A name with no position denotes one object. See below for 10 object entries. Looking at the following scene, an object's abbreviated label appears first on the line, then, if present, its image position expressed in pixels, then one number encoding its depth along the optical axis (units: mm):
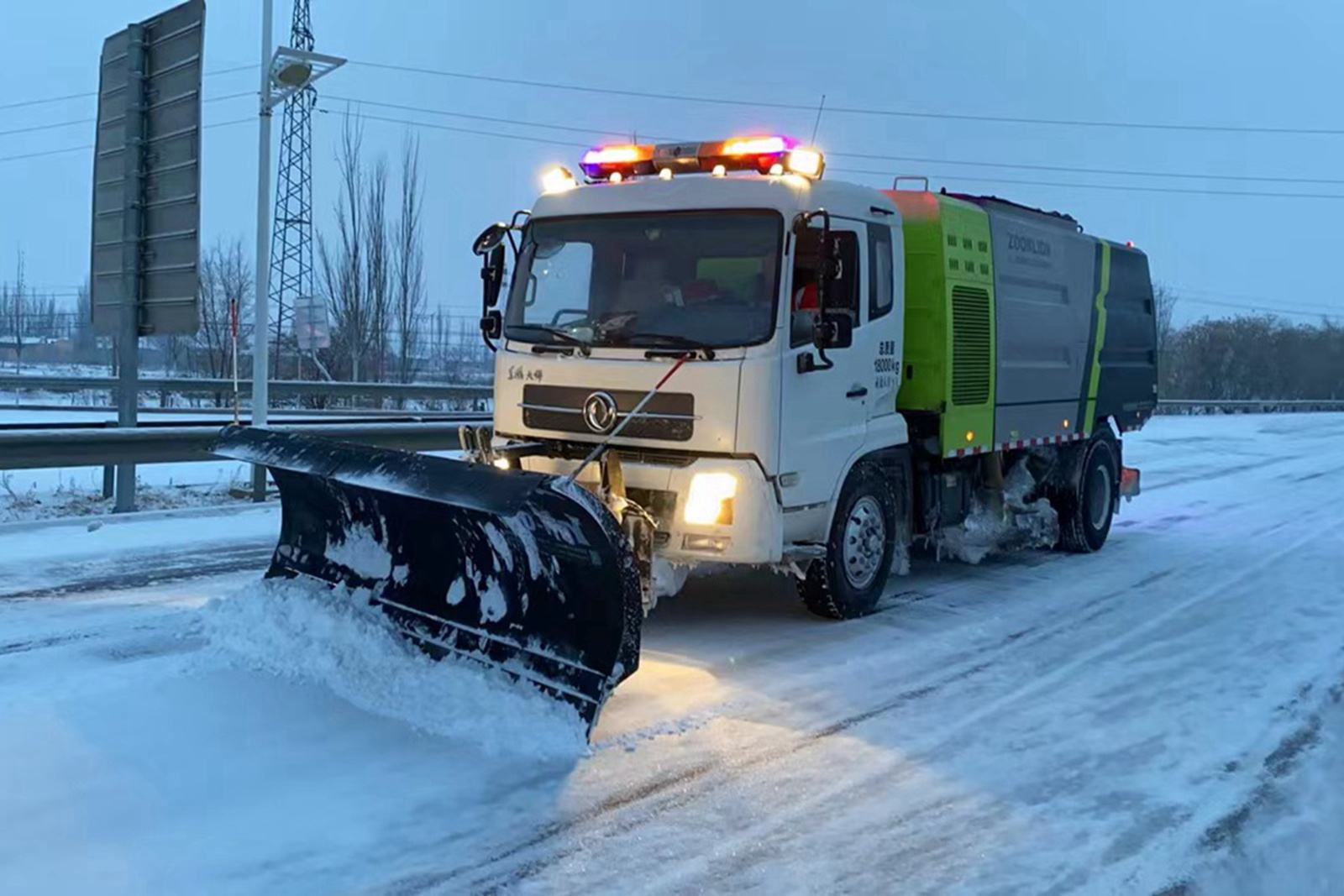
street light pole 11328
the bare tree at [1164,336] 49312
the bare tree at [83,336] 42859
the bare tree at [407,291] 29391
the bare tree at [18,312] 40206
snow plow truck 5008
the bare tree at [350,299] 27891
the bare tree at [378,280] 28359
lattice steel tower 28172
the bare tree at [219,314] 29047
